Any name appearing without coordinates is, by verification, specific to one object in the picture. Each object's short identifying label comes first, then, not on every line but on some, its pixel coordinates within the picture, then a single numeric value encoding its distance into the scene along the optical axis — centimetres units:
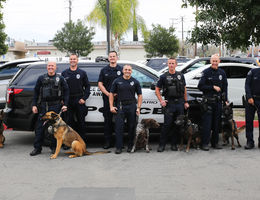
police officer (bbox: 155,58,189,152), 675
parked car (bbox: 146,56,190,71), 2053
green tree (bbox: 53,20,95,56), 4772
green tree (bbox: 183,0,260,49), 1030
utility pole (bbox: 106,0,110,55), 2032
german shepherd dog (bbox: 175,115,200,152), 676
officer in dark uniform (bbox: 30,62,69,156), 665
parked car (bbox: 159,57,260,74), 1218
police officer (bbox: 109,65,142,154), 670
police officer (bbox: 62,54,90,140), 696
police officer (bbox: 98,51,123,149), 696
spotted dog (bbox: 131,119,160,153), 681
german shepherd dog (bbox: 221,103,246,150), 704
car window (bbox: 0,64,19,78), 1146
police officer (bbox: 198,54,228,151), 694
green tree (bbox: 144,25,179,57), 4497
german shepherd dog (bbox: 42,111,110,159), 649
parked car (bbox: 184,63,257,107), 1171
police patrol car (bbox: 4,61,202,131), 725
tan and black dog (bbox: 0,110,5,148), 729
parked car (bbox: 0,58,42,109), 1122
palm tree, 3500
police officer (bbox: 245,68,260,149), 696
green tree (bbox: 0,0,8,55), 3097
